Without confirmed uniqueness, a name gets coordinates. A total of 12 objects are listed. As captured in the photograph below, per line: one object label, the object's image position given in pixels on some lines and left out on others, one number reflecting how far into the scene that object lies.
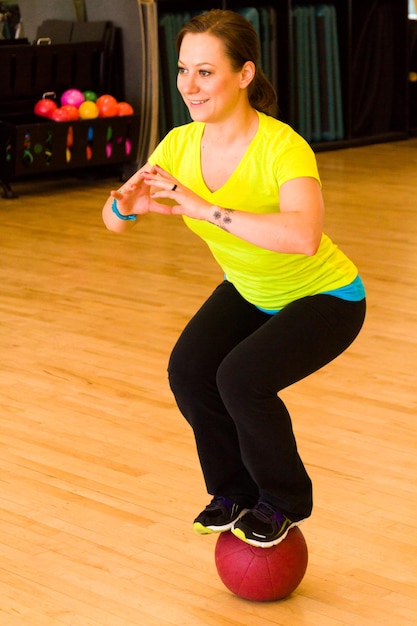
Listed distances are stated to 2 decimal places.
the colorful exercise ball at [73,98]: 9.98
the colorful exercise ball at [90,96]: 10.11
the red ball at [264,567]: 3.13
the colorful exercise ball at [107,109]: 10.00
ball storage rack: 9.60
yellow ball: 9.91
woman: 2.96
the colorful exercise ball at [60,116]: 9.78
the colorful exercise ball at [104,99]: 10.03
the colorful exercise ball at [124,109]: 10.12
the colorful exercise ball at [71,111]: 9.82
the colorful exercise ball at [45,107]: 9.83
